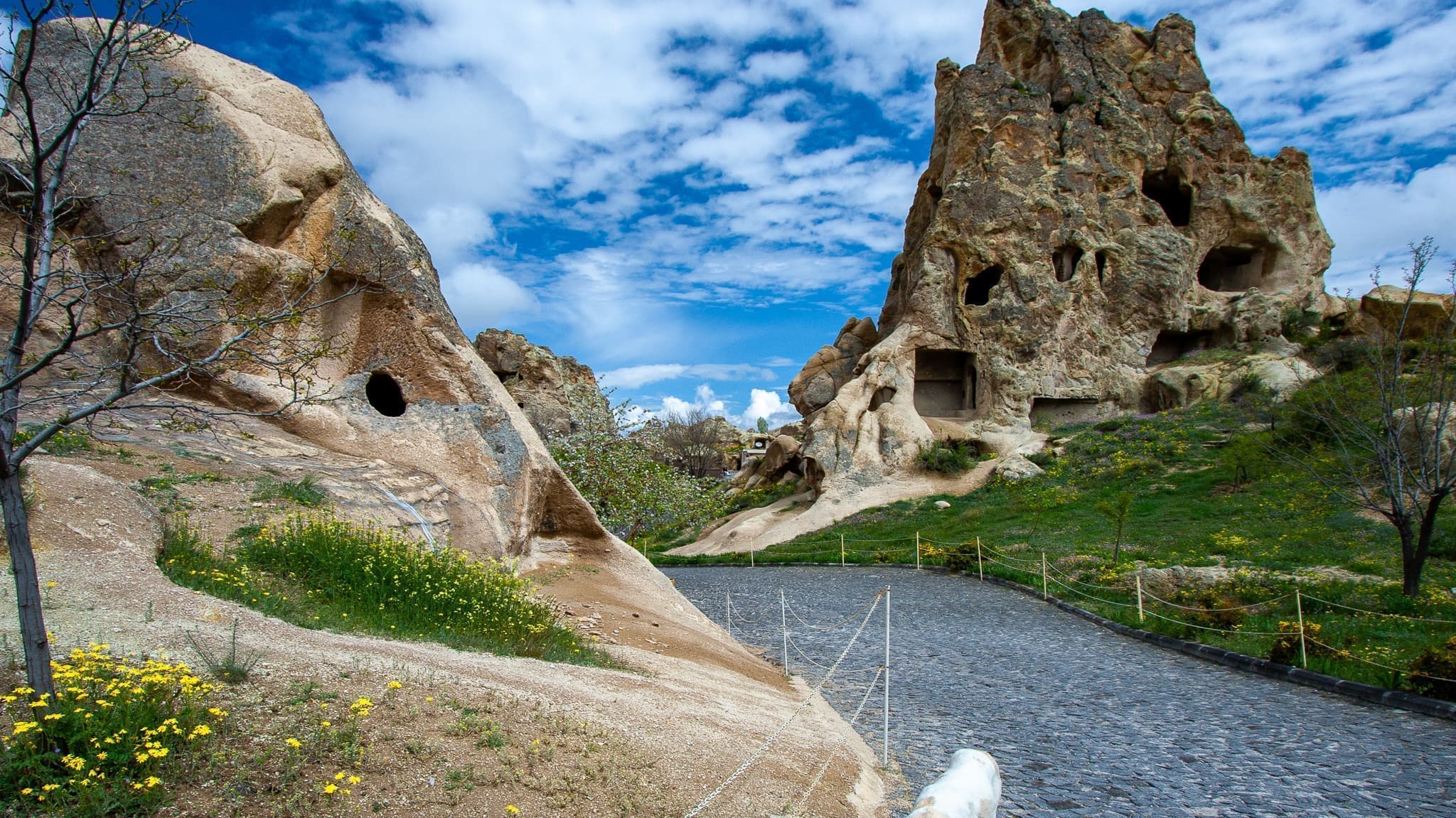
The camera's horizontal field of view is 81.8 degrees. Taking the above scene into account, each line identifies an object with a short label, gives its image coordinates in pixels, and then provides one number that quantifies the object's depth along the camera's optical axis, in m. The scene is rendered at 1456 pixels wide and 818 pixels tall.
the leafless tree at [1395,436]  11.34
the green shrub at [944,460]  28.78
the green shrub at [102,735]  3.14
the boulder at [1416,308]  30.25
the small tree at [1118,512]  16.11
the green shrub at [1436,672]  7.45
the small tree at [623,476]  21.19
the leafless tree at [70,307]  3.47
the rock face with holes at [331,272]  10.22
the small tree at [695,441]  48.97
